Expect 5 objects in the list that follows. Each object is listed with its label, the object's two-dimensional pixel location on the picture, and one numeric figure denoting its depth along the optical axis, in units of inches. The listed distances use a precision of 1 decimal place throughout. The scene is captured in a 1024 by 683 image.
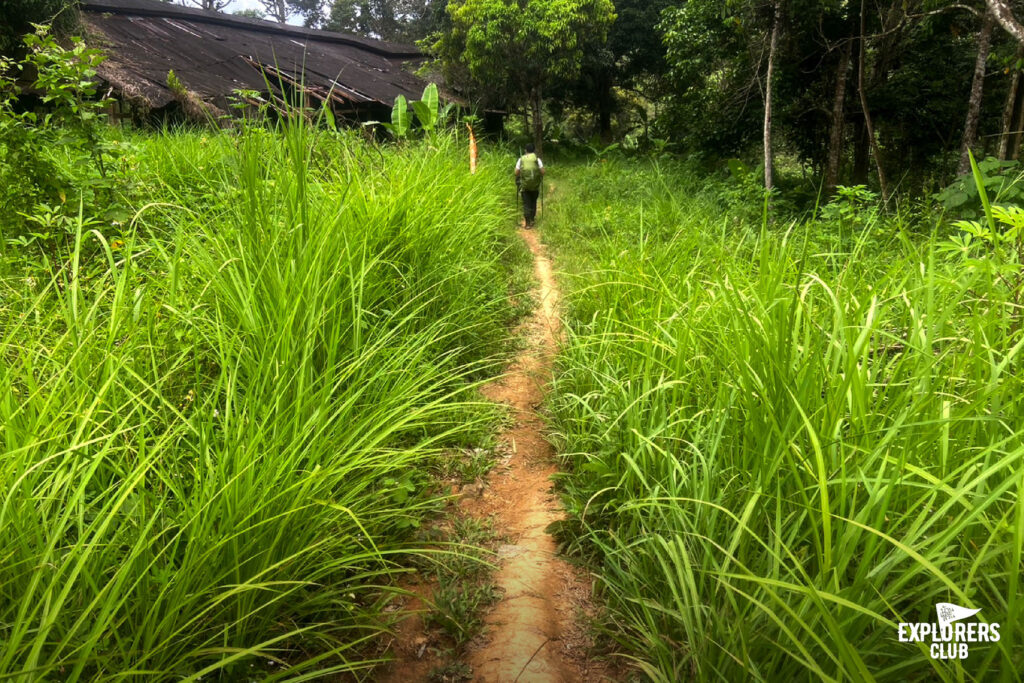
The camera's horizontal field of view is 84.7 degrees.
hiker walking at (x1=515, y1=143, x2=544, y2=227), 334.3
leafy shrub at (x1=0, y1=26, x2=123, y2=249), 131.0
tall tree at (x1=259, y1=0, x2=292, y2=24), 1555.1
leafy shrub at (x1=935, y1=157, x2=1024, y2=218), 203.3
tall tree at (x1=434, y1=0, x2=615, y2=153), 622.8
